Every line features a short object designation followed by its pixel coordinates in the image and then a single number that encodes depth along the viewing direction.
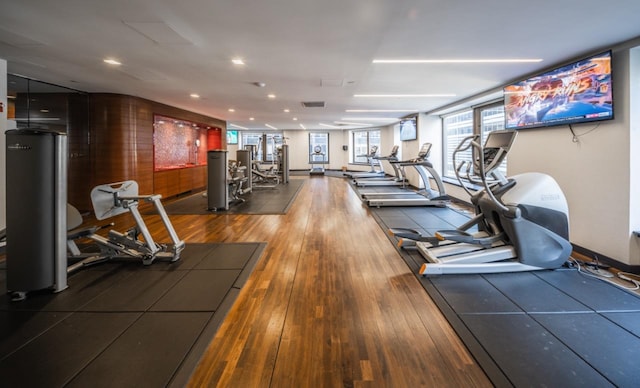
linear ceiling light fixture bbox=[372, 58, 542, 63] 4.22
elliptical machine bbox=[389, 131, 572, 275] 3.29
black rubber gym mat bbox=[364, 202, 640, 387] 1.83
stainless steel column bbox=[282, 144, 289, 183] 11.93
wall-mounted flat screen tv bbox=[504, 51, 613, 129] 3.55
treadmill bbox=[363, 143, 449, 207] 6.90
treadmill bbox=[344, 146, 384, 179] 13.11
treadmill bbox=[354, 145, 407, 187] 10.66
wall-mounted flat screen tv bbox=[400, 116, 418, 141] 10.06
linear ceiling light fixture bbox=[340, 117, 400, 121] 11.46
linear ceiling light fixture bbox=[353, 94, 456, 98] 6.83
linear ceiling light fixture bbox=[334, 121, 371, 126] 13.10
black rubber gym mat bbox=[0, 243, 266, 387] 1.82
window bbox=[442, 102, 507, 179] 6.66
